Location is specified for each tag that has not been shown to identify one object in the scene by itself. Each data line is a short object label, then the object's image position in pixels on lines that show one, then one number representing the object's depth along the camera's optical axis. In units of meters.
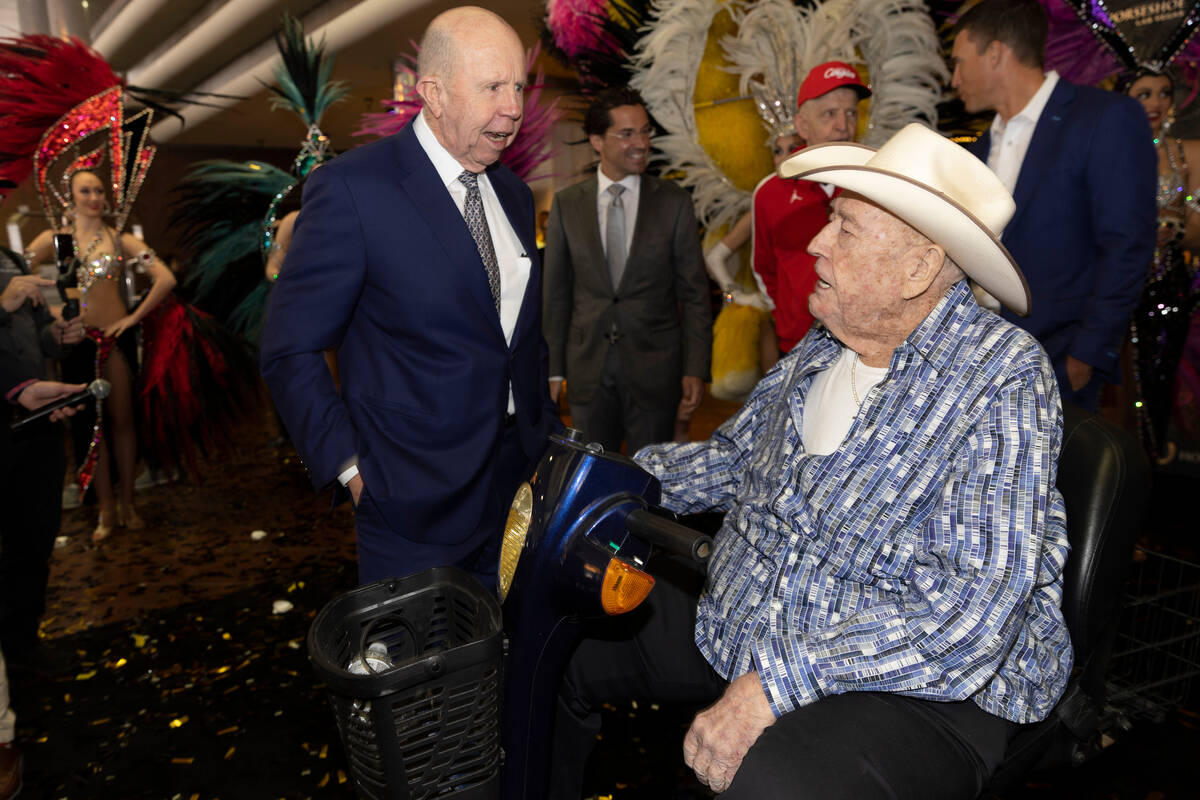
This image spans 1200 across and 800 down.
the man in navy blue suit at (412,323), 1.72
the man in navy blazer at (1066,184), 2.49
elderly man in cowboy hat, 1.25
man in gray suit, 3.49
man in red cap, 2.88
